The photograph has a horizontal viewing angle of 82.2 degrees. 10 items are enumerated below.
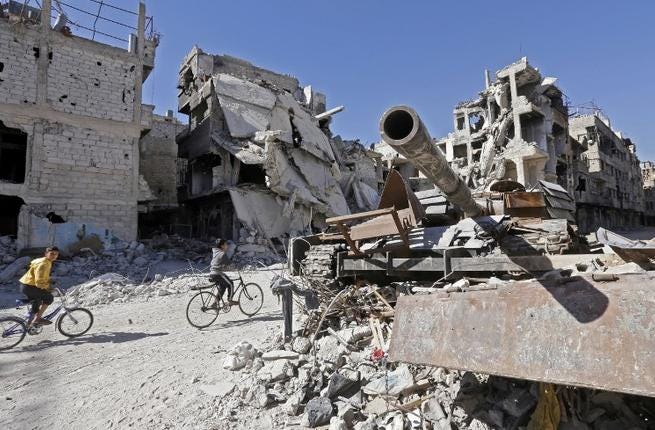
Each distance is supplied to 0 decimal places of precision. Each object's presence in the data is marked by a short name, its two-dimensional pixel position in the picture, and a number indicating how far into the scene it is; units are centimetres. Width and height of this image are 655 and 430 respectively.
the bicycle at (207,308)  806
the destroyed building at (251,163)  1989
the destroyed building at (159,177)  2550
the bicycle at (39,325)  669
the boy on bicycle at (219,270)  835
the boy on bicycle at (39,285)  698
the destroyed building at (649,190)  5238
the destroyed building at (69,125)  1530
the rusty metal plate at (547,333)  227
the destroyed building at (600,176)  3806
